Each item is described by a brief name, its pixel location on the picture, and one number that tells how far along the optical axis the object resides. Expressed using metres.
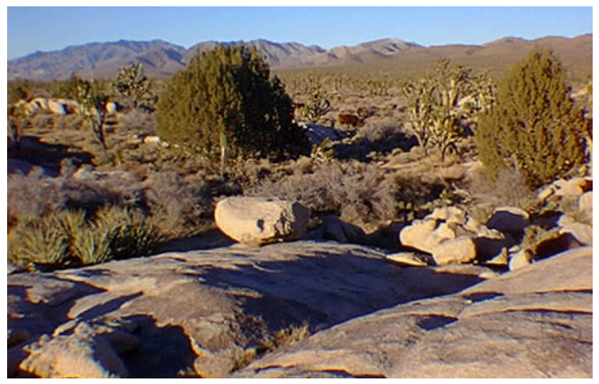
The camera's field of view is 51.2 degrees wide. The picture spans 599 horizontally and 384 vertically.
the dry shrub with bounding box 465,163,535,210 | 14.18
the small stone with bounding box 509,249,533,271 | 9.33
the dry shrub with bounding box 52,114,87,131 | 29.23
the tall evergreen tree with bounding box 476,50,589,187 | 14.69
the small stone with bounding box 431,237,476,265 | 9.74
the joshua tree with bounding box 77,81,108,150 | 23.96
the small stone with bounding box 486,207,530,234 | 12.31
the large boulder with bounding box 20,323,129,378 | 4.03
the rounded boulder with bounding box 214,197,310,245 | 9.96
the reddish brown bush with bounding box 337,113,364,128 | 31.73
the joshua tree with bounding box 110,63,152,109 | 34.34
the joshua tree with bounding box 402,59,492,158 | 21.46
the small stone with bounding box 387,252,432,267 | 9.38
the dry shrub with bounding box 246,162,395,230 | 13.95
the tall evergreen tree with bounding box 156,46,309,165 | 18.09
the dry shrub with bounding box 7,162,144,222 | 12.37
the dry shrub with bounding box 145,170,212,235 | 12.82
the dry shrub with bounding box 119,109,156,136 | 27.44
